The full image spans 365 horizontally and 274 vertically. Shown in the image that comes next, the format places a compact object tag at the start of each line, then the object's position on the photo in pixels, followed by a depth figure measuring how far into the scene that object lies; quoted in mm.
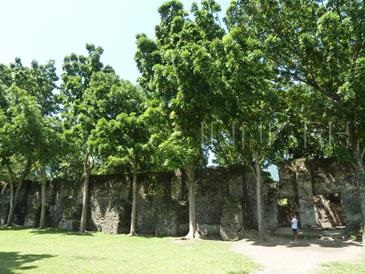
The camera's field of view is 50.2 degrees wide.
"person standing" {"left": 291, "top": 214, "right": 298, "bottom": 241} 17625
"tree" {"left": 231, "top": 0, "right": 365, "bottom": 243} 15703
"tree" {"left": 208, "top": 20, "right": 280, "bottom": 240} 16281
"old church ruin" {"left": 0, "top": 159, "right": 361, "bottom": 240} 20359
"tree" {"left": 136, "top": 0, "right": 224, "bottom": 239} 17250
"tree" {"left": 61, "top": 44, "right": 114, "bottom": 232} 23328
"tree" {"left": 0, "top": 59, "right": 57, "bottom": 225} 24297
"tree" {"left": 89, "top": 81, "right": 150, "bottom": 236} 21203
